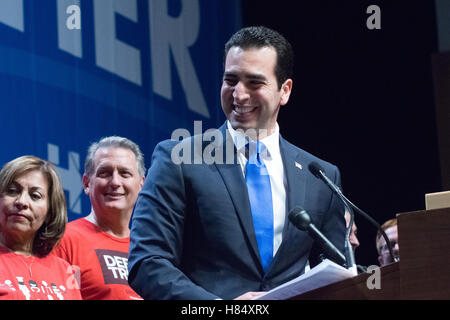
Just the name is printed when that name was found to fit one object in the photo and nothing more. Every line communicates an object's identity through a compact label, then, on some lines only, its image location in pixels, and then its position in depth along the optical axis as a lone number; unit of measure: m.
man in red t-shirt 3.31
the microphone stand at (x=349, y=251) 2.44
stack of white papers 2.22
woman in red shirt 3.00
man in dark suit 2.50
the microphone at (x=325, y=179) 2.52
